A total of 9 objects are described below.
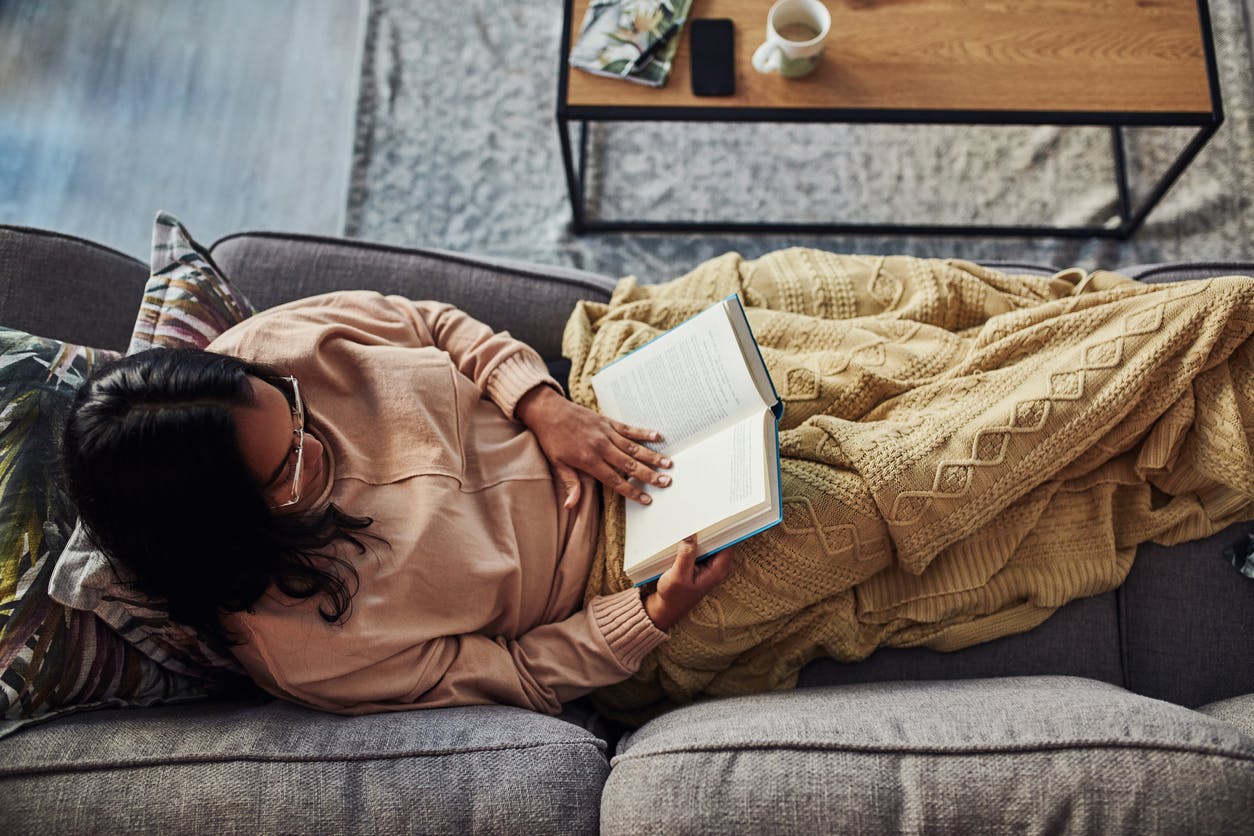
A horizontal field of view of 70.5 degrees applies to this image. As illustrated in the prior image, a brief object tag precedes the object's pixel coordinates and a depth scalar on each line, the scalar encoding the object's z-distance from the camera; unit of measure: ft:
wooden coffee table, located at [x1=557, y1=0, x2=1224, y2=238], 5.24
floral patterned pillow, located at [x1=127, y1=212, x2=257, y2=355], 3.91
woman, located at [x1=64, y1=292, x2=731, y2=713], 2.99
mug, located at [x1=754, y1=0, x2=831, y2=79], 5.06
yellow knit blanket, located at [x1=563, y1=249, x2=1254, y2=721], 3.75
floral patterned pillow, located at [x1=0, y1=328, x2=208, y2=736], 3.26
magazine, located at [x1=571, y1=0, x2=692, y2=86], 5.34
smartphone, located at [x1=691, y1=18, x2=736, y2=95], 5.32
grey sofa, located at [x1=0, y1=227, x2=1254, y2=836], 2.95
